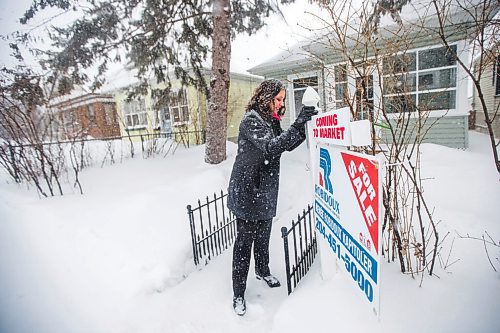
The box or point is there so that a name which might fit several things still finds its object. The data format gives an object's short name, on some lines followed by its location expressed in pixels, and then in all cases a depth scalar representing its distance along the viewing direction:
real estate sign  1.35
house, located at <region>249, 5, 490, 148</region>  7.89
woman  2.10
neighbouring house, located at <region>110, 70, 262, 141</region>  14.23
